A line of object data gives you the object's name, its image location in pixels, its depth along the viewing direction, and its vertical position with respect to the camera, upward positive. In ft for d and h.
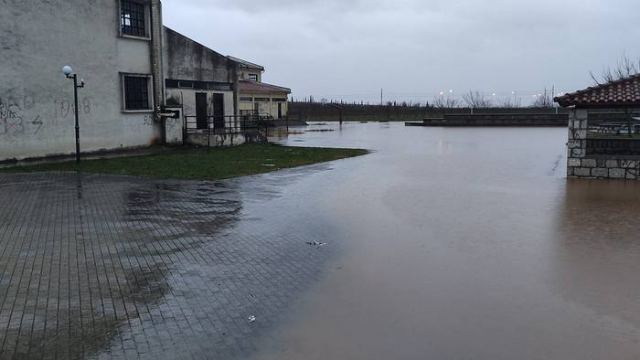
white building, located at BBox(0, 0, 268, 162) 62.69 +4.76
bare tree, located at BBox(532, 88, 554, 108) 325.42 +7.70
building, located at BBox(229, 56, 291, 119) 172.58 +6.35
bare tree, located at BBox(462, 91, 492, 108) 332.10 +6.74
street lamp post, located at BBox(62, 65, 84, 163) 60.49 +2.84
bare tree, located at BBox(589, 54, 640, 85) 205.51 +15.10
